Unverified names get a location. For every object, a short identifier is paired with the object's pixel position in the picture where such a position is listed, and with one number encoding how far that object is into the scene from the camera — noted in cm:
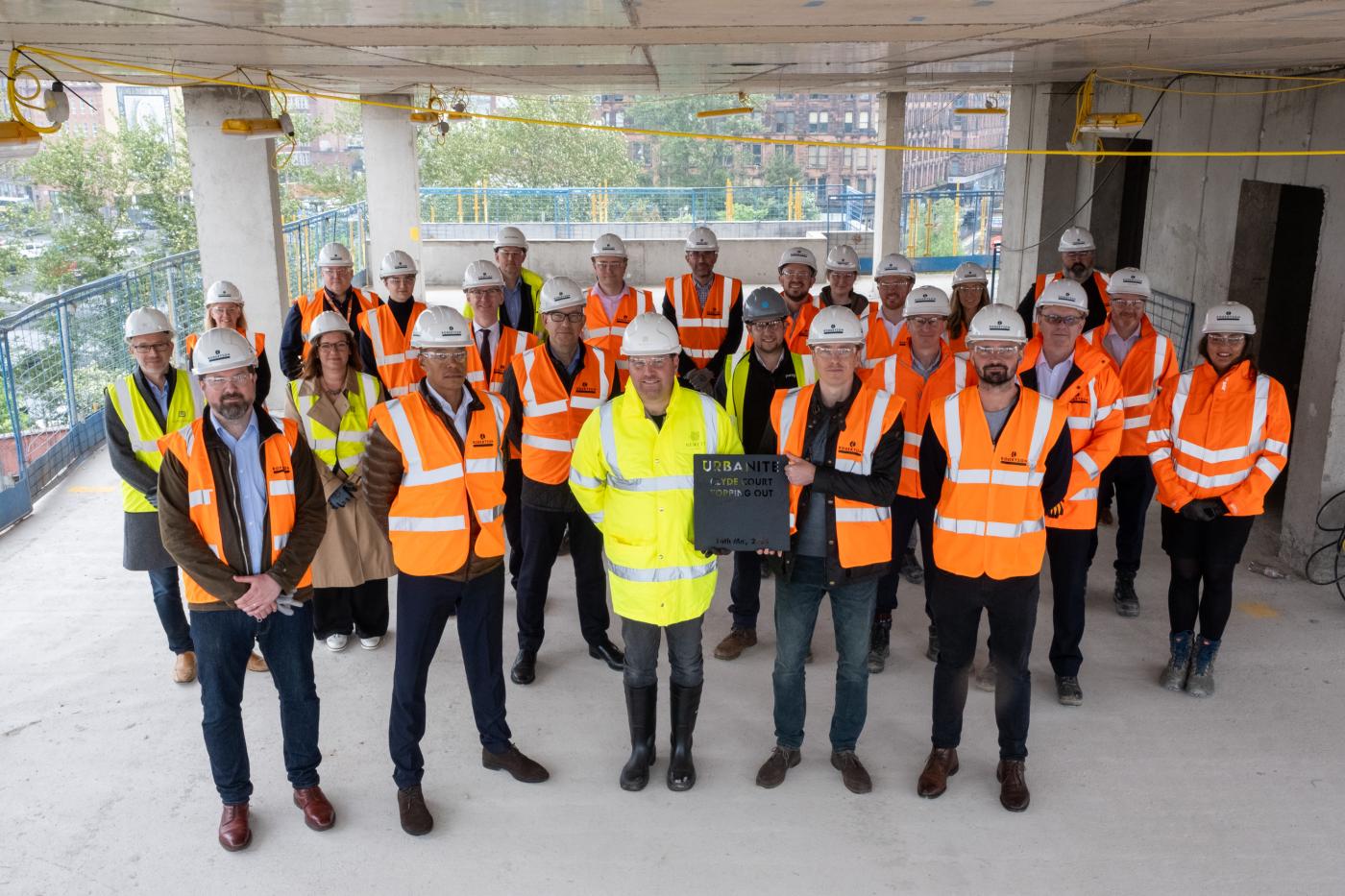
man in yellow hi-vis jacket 409
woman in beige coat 520
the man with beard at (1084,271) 730
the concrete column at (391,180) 1591
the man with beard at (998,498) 413
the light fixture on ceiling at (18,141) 494
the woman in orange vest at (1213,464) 504
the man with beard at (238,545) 391
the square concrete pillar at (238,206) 945
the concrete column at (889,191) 1911
